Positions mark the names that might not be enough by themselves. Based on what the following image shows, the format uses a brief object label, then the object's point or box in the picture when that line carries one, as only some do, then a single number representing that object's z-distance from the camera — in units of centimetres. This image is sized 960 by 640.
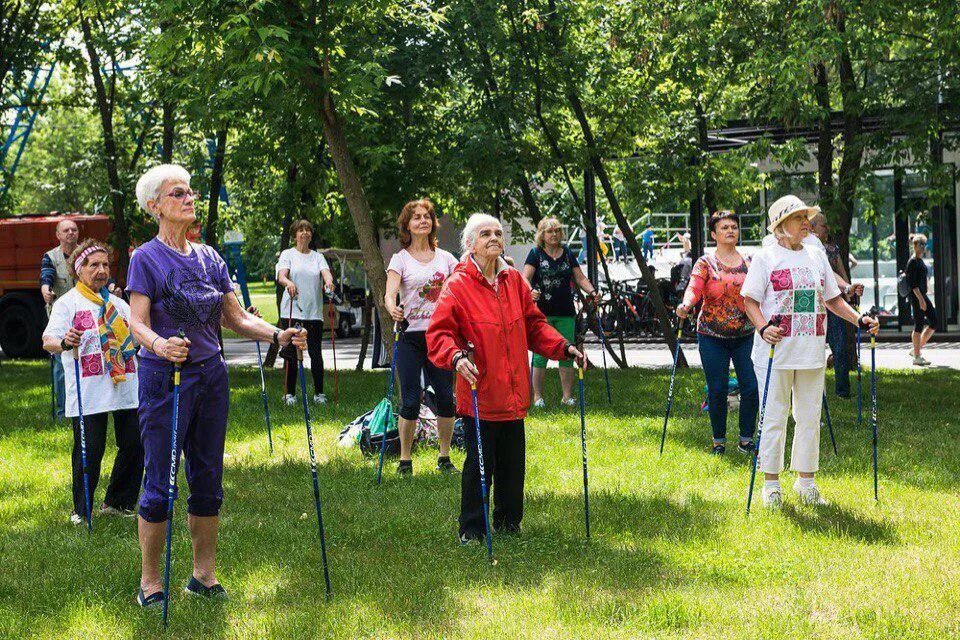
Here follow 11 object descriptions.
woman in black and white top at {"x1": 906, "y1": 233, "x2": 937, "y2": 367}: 1681
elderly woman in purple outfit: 491
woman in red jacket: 604
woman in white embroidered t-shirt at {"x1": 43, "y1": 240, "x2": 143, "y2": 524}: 682
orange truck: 2372
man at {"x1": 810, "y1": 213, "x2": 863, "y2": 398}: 1156
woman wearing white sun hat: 689
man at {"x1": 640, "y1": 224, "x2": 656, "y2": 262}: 2786
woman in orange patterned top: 868
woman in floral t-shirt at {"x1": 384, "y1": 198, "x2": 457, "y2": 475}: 805
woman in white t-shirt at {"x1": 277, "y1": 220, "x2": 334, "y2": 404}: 1213
